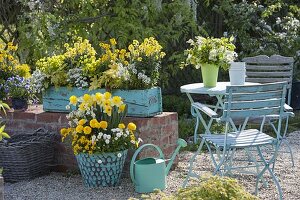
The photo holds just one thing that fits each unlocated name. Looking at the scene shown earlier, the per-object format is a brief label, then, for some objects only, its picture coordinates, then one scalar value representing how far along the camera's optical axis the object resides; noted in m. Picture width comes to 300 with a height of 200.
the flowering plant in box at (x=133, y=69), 6.22
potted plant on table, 6.41
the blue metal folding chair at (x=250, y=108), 5.33
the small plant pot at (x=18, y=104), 6.91
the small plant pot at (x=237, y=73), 6.44
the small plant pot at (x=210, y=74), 6.47
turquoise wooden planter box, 6.28
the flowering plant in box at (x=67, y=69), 6.51
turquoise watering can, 5.89
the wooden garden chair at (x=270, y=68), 7.62
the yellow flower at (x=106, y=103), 5.89
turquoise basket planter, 5.94
